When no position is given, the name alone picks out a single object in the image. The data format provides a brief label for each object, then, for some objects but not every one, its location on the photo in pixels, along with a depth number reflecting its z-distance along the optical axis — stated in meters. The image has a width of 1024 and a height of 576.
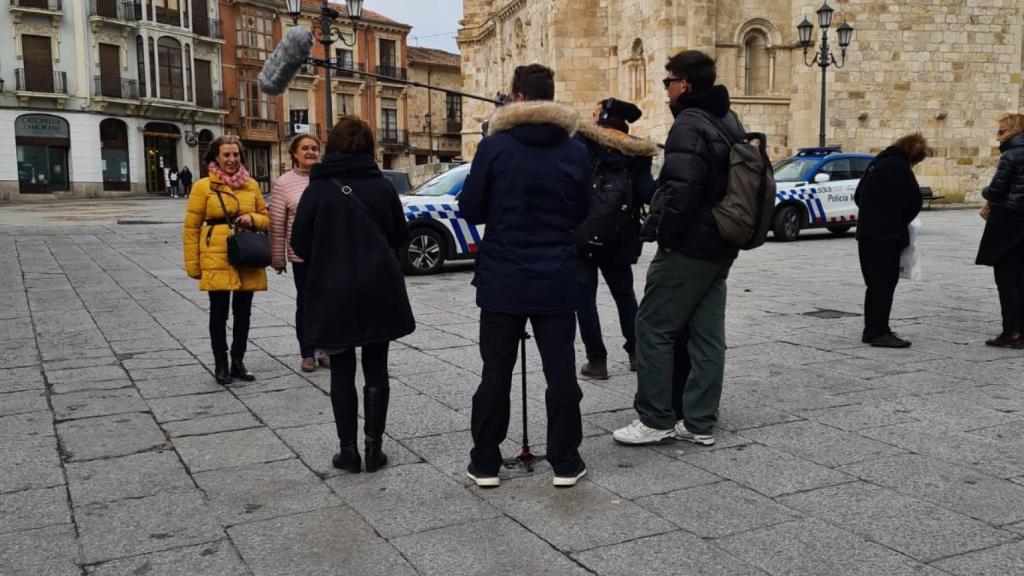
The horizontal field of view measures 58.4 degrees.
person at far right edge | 7.02
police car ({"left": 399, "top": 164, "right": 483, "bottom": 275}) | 12.27
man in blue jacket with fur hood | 3.87
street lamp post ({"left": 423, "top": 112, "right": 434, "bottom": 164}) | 62.75
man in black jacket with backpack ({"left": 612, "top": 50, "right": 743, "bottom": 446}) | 4.38
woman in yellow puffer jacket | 6.03
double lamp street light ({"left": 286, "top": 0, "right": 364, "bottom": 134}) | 18.44
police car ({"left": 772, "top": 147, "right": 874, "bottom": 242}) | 17.25
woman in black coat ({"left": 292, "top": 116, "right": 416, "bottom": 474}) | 4.12
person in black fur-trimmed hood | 5.73
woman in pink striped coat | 6.37
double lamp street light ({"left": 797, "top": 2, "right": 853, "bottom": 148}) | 21.67
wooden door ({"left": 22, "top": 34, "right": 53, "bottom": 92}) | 41.28
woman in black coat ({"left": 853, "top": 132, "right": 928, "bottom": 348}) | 7.10
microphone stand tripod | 4.23
